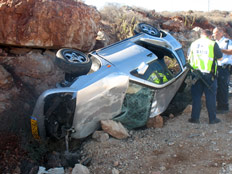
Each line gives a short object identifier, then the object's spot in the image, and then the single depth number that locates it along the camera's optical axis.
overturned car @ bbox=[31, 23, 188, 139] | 3.91
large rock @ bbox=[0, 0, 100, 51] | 5.36
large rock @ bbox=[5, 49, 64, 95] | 5.30
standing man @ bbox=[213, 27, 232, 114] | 5.80
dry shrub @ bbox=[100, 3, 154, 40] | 9.10
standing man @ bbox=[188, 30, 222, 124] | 5.17
